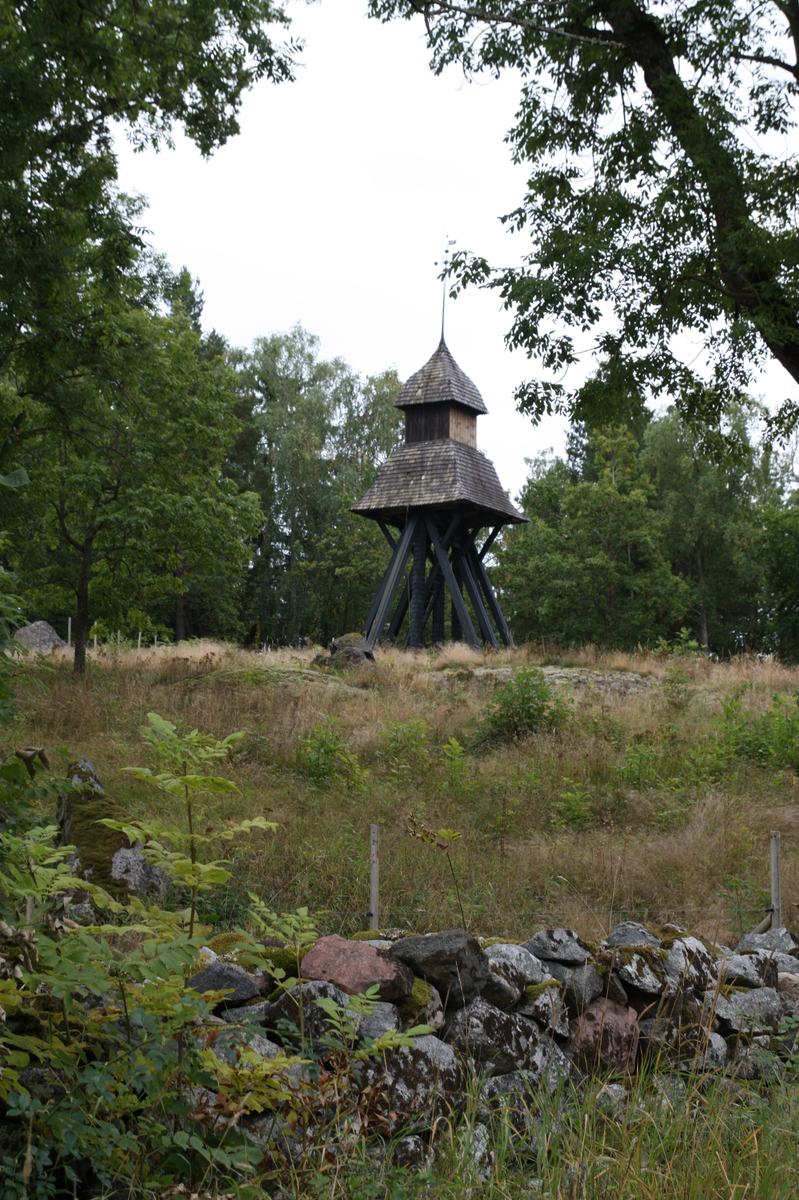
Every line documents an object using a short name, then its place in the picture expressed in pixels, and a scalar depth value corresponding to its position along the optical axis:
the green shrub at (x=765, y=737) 10.58
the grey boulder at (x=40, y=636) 25.34
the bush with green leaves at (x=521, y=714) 12.05
